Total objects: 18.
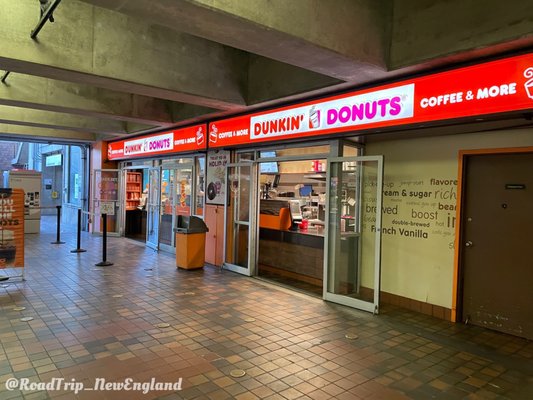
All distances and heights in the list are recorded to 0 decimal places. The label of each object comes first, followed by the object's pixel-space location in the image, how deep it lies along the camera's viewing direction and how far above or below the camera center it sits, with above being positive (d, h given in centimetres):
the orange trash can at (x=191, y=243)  710 -92
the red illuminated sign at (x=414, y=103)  346 +104
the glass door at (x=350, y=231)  536 -48
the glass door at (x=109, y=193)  1162 -8
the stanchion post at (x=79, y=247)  856 -128
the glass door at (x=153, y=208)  955 -42
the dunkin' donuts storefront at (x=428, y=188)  399 +13
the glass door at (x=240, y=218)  677 -43
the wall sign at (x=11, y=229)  582 -61
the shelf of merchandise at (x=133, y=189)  1165 +5
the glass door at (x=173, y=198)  881 -13
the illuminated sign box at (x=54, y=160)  1656 +126
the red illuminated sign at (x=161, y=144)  783 +111
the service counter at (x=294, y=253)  639 -101
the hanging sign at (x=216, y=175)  742 +34
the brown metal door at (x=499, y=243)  421 -48
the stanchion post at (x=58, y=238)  968 -123
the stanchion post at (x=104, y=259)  726 -129
